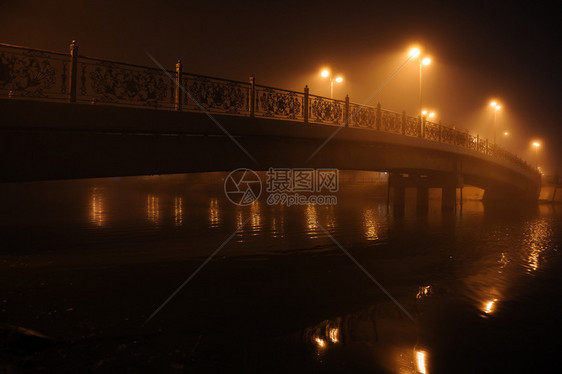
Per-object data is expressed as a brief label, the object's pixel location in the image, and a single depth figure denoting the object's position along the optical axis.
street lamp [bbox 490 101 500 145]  35.12
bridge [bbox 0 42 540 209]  8.28
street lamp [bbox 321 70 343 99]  23.03
